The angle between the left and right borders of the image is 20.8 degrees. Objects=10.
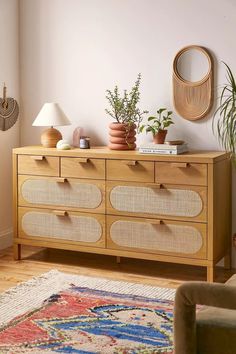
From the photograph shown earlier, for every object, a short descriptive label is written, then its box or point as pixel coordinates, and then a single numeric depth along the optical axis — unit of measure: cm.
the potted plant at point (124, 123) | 452
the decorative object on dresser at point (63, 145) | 460
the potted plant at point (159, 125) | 443
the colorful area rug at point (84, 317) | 318
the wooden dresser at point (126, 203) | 414
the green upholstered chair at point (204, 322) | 224
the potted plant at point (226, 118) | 416
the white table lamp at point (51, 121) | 466
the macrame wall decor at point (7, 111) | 496
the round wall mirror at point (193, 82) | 448
